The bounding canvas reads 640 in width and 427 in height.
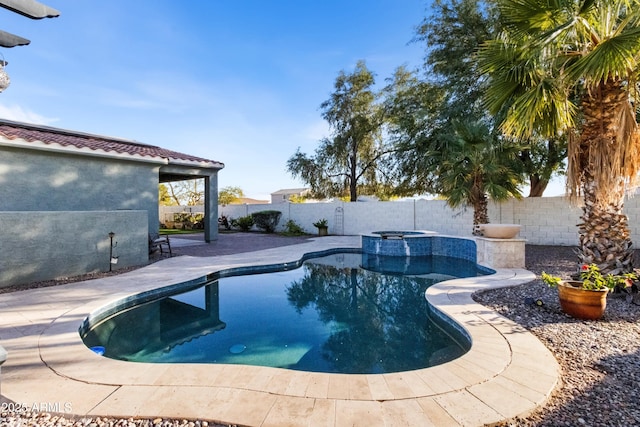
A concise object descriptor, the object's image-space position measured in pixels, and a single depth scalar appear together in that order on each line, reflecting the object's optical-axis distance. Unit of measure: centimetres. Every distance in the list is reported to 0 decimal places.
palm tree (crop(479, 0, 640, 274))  590
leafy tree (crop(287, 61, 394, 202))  2023
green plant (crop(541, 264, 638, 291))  475
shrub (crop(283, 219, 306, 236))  2033
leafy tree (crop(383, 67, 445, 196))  1498
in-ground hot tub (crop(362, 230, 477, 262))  1243
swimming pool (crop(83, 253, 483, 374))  431
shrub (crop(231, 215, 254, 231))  2252
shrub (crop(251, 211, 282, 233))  2169
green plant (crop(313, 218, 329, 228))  1919
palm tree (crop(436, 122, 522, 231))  1074
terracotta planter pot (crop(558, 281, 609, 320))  464
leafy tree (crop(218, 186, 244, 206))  4222
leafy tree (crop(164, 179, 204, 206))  4106
